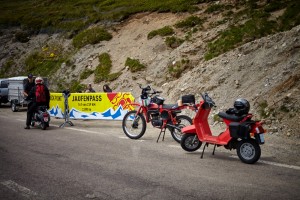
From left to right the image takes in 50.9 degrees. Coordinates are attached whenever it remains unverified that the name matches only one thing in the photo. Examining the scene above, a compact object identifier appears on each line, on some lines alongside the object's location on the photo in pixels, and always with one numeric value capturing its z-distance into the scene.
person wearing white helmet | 12.35
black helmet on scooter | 7.10
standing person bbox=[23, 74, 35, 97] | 14.09
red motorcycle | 9.55
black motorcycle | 12.16
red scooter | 6.82
